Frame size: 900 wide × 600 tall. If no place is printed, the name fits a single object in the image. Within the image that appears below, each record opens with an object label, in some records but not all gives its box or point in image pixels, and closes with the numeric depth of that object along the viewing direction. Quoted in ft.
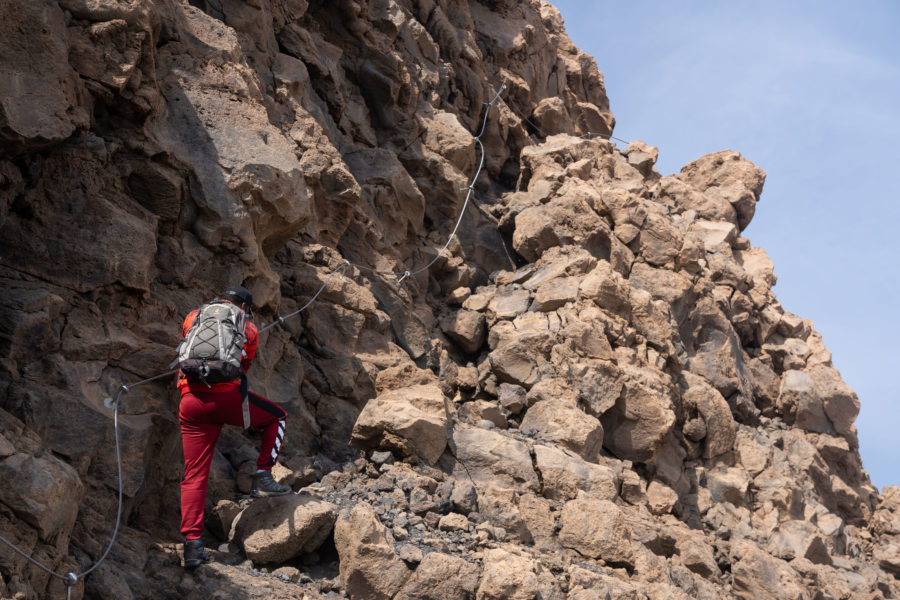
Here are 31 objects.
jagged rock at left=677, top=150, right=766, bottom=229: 83.97
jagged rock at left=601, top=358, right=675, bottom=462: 44.98
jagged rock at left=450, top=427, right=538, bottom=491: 35.50
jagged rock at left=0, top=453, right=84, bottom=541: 19.29
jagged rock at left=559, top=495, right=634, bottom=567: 33.04
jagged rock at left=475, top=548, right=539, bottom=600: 26.17
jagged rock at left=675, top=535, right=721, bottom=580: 39.83
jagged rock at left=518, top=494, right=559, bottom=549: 33.19
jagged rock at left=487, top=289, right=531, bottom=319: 48.57
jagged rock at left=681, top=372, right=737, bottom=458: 51.49
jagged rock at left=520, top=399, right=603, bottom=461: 40.27
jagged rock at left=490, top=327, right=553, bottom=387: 43.96
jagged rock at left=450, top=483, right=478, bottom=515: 31.32
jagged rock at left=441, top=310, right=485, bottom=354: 47.21
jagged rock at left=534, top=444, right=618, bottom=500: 36.06
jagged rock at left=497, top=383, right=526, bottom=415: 42.60
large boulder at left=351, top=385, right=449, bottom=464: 33.09
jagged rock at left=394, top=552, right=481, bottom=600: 25.88
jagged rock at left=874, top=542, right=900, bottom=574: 63.98
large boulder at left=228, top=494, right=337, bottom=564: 26.12
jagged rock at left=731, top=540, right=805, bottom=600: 40.19
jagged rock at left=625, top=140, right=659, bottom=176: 80.33
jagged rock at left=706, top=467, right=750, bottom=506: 50.37
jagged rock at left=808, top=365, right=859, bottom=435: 67.87
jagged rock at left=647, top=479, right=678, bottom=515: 44.19
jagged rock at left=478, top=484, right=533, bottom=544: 31.99
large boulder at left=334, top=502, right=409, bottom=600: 25.84
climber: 24.39
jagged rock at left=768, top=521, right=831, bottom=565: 49.29
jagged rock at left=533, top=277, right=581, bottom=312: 47.75
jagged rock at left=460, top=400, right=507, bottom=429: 41.47
